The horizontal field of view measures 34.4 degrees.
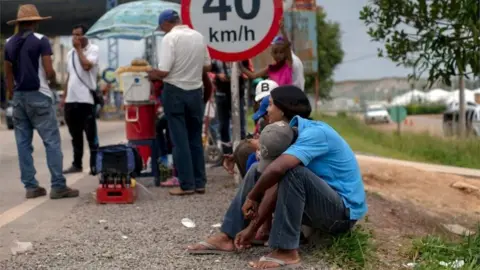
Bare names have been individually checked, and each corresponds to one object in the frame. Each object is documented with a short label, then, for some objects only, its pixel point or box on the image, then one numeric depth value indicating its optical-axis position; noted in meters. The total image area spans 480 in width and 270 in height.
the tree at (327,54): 48.81
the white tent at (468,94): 43.83
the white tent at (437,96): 69.31
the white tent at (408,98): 64.52
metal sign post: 7.63
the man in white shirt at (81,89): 9.50
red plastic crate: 7.35
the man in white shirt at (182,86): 7.63
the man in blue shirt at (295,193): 4.55
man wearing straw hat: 7.63
